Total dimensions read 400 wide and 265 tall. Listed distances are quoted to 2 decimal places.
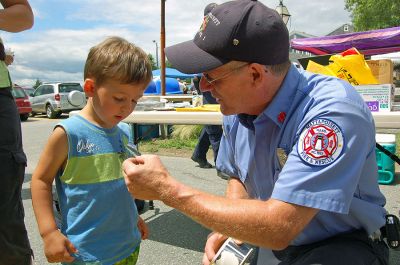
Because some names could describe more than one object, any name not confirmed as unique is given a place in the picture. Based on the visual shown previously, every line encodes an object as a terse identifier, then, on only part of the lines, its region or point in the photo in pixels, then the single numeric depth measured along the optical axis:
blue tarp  22.66
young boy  1.60
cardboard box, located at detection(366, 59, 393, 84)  2.73
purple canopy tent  8.95
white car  17.17
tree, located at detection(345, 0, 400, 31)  24.67
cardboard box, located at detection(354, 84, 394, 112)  2.48
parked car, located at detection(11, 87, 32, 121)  15.71
